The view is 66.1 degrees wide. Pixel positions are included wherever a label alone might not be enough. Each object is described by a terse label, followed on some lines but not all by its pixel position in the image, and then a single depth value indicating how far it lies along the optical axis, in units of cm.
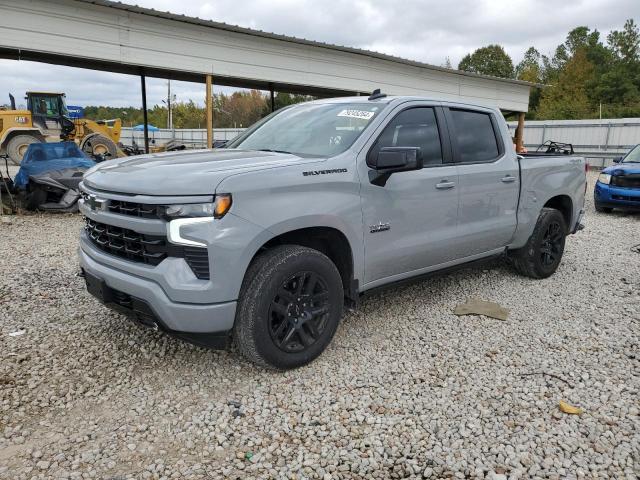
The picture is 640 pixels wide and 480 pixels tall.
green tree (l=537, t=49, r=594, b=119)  4466
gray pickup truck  284
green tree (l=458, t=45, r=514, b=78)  6247
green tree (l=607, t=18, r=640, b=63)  5238
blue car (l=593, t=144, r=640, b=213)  1030
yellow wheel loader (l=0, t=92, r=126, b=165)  1800
